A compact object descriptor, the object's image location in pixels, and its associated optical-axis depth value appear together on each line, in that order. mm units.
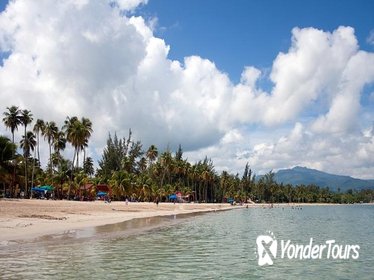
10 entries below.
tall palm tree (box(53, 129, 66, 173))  97712
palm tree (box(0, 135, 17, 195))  59062
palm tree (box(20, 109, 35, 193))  78375
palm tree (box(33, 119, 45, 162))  95938
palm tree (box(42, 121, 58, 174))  96000
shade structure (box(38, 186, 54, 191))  78206
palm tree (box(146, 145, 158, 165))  135625
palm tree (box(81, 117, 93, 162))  85575
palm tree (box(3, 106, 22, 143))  77000
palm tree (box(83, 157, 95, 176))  134950
